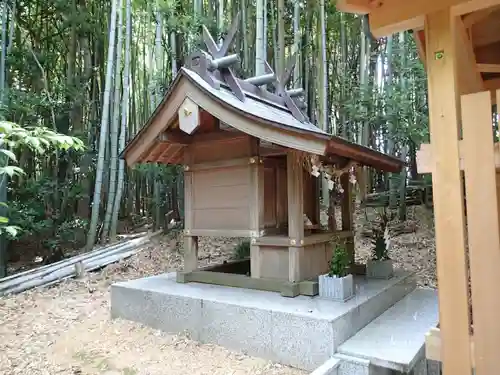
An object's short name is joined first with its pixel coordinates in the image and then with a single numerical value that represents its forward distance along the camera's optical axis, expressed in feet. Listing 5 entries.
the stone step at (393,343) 8.42
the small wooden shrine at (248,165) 11.49
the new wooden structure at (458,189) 4.54
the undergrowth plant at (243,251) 17.98
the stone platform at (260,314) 9.35
